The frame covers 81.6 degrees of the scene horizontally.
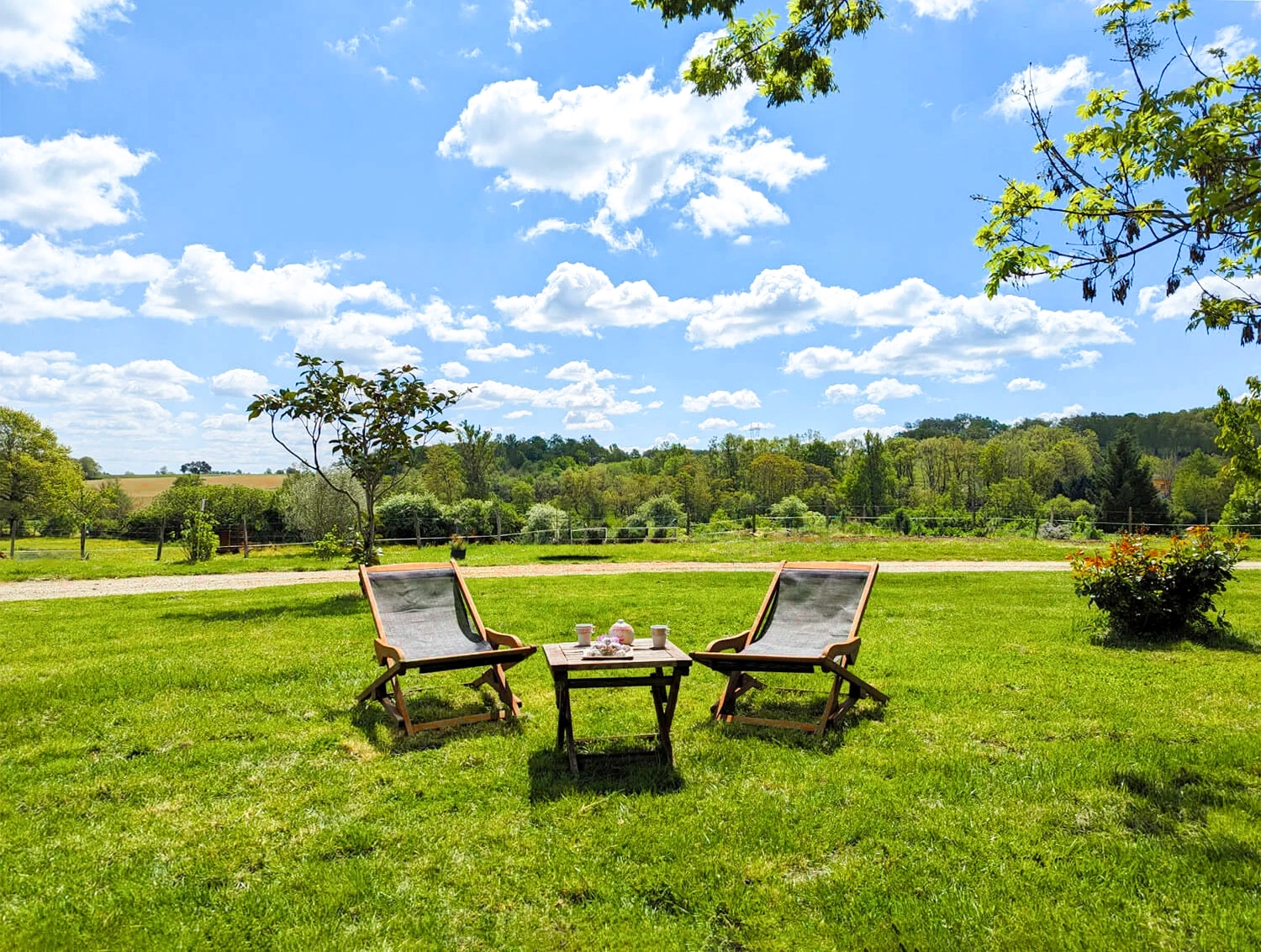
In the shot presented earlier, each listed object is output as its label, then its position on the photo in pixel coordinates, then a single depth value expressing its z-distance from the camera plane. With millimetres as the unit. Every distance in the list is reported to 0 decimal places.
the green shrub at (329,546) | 12580
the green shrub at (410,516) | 26500
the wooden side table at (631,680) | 3945
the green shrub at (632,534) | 22844
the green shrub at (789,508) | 32031
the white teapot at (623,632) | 4336
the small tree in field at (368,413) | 9953
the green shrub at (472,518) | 28016
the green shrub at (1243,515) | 22469
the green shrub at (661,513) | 29797
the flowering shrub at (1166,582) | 7113
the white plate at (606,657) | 4090
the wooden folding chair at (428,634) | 4699
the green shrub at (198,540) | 17312
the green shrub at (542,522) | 24828
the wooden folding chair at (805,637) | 4590
